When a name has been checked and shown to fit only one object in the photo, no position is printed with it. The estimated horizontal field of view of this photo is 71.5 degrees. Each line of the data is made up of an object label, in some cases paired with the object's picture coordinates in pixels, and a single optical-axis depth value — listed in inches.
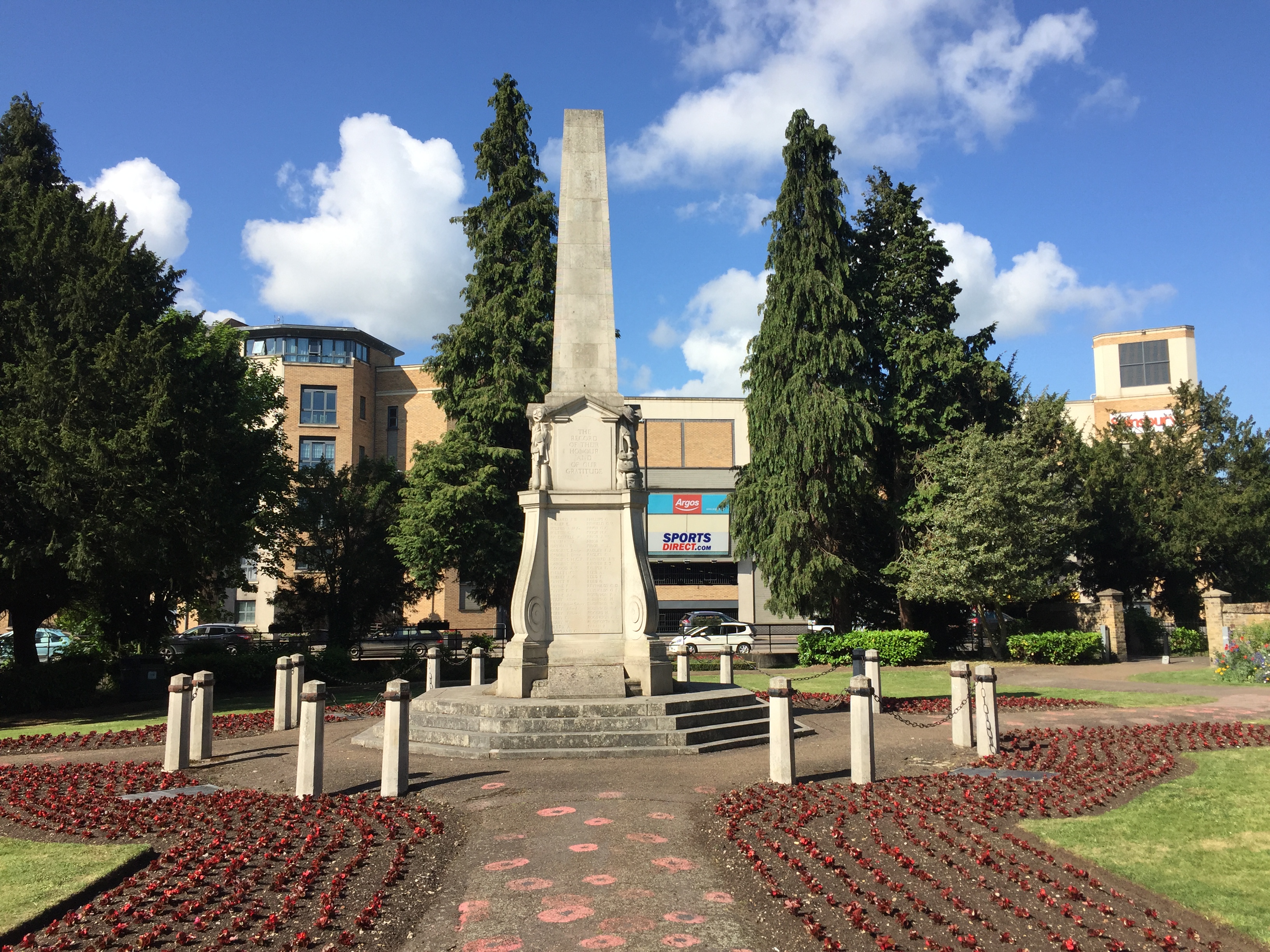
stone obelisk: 515.8
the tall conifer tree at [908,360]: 1253.7
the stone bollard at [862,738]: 386.9
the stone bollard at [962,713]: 488.7
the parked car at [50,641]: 1396.4
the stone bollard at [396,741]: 363.6
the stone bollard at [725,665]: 735.1
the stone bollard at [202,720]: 470.3
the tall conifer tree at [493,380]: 1104.8
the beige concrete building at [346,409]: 2080.5
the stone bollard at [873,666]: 577.3
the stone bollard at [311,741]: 369.4
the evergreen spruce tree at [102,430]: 722.8
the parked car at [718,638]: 1357.0
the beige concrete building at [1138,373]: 2684.5
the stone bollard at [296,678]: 589.3
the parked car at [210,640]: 1108.5
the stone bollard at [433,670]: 733.9
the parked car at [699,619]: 1619.1
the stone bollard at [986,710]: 458.6
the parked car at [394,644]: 1130.7
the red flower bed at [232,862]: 220.4
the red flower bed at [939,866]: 218.1
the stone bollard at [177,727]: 439.2
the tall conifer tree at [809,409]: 1205.1
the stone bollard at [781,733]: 381.4
